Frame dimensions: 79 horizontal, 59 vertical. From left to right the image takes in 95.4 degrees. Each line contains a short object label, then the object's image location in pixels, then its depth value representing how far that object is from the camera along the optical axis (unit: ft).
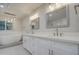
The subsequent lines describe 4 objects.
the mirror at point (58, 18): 6.02
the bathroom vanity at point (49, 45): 4.28
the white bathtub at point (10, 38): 5.94
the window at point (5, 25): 5.76
